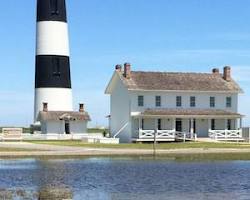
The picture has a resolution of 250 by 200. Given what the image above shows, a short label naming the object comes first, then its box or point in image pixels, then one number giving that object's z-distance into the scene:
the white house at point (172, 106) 64.88
